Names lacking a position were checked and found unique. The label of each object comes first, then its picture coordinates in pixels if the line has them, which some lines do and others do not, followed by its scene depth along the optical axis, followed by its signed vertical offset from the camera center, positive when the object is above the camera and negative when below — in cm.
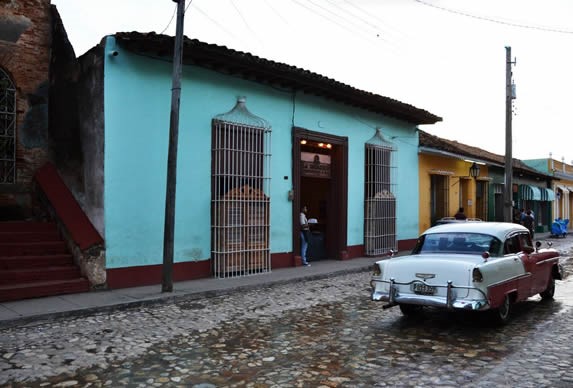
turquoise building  912 +115
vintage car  611 -81
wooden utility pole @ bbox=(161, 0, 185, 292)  876 +112
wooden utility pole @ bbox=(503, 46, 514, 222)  1658 +176
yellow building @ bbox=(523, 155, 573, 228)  3338 +228
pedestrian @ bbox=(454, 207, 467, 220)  1673 -16
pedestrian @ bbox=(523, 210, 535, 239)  2175 -36
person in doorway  1250 -64
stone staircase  798 -99
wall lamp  1938 +167
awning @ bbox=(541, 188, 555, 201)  2893 +108
